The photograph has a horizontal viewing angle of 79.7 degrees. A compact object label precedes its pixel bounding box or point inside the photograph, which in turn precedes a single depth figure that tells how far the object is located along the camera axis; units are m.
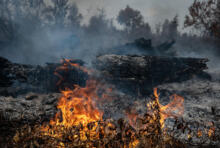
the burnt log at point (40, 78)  8.13
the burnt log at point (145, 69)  7.73
